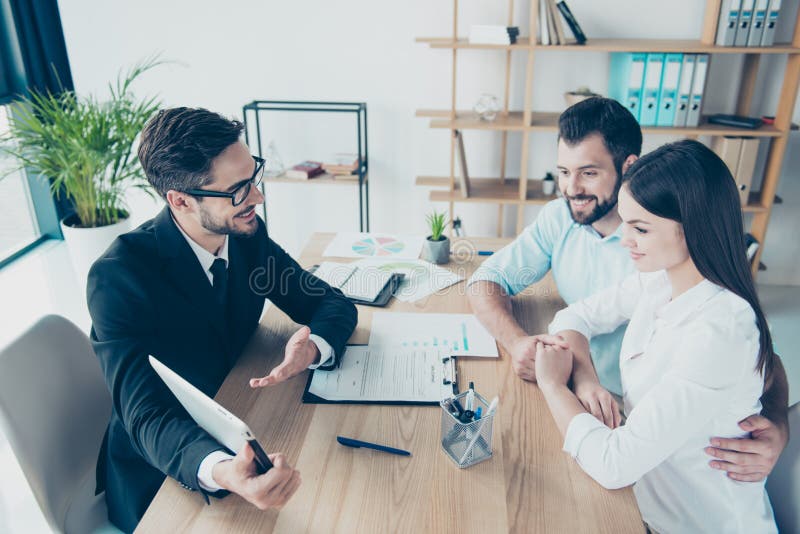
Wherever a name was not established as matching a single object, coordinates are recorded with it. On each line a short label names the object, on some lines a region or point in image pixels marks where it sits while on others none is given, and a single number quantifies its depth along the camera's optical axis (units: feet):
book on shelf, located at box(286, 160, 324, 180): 11.57
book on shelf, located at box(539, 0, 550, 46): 10.09
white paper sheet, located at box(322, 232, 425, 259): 6.82
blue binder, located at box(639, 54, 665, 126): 10.25
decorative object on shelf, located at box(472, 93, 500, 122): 11.01
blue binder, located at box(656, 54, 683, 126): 10.23
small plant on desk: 6.57
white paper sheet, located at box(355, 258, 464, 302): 6.01
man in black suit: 4.13
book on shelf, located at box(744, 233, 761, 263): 11.10
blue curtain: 11.61
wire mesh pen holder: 3.76
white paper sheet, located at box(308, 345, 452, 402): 4.44
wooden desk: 3.43
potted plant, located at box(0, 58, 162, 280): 9.57
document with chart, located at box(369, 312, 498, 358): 5.04
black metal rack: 11.44
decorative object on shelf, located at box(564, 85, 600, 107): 10.53
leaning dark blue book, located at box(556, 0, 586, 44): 10.18
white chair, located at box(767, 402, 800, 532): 4.09
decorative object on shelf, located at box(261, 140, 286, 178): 11.82
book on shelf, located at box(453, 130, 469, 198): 11.06
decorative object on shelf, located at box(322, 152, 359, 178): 11.62
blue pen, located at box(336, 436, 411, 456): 3.91
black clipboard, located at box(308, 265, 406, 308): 5.76
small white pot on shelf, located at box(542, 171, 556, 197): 11.39
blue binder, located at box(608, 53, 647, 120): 10.30
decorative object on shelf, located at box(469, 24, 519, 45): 10.27
